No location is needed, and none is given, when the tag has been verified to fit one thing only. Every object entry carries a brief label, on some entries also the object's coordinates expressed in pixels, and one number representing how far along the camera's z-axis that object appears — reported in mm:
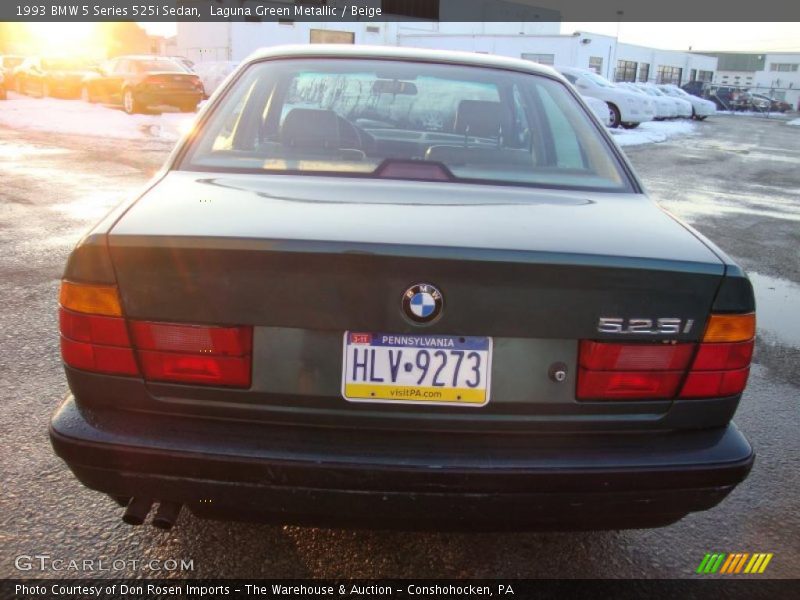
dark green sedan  1668
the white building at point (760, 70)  80625
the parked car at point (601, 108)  19125
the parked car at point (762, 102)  50812
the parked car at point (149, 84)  16328
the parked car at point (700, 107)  32897
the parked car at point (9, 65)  22289
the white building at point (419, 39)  31625
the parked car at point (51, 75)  20469
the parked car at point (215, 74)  22734
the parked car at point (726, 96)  49312
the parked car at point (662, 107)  27938
